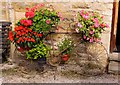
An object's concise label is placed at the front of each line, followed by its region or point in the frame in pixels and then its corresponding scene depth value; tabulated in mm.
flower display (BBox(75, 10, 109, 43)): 3458
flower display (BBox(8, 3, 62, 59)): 3484
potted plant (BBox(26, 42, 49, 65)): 3578
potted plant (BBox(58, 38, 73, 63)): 3721
